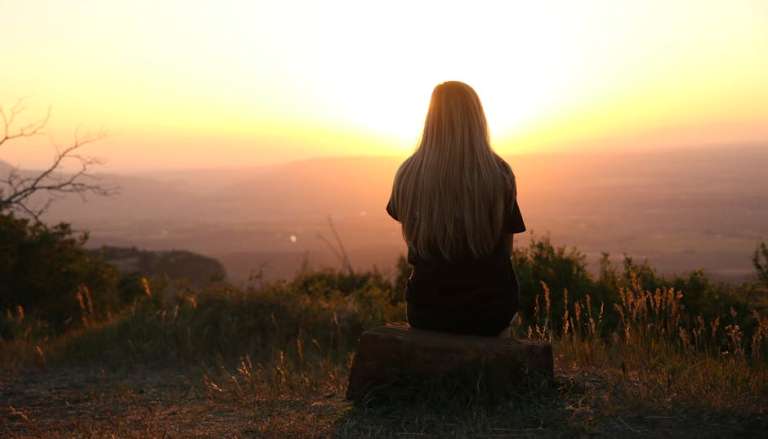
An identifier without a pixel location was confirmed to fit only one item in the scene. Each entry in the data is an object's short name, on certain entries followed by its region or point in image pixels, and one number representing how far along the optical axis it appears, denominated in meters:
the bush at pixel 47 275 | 10.38
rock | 4.31
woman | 4.33
